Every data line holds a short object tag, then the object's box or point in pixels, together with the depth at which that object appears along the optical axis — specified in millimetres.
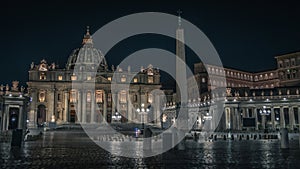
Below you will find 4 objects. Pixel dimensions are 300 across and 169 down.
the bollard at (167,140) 20484
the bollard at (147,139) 19797
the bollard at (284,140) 21375
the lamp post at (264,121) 67112
